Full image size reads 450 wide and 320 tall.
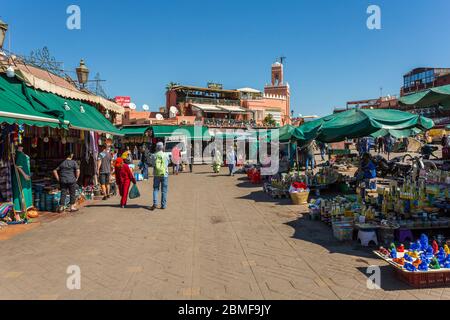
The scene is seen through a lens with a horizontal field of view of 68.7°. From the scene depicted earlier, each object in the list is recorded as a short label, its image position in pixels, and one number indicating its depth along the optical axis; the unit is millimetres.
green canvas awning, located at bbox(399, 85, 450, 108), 5383
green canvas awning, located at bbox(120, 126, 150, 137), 30219
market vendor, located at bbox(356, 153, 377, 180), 9391
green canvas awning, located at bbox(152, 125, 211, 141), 30375
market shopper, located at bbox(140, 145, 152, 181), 17562
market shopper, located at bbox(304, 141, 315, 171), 18008
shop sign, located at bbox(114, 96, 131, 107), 43803
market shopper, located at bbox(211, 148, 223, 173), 20312
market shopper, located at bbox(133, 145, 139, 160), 32438
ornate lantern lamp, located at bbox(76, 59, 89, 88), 13711
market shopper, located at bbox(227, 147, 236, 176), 18047
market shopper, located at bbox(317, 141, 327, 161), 25678
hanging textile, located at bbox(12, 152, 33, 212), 7439
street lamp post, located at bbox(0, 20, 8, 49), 9180
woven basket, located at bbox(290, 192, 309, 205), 9422
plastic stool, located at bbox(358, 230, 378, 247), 5551
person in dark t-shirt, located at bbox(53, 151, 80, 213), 8445
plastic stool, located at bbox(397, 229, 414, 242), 5602
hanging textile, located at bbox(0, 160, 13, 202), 7195
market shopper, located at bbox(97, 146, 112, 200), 10539
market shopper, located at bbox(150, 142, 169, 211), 8859
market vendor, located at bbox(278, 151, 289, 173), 13344
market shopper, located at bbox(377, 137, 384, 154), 26275
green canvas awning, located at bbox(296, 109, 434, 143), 7336
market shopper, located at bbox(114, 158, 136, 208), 9164
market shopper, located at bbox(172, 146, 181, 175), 20205
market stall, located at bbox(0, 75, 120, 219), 7219
